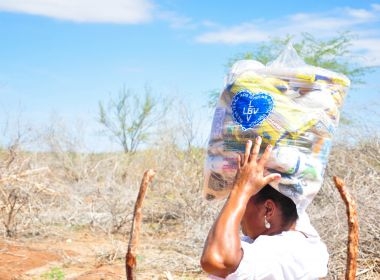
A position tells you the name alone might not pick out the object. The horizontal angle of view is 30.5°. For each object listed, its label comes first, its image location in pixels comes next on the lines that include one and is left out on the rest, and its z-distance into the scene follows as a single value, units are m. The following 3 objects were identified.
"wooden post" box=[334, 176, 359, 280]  2.67
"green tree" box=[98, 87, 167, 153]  23.44
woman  1.96
